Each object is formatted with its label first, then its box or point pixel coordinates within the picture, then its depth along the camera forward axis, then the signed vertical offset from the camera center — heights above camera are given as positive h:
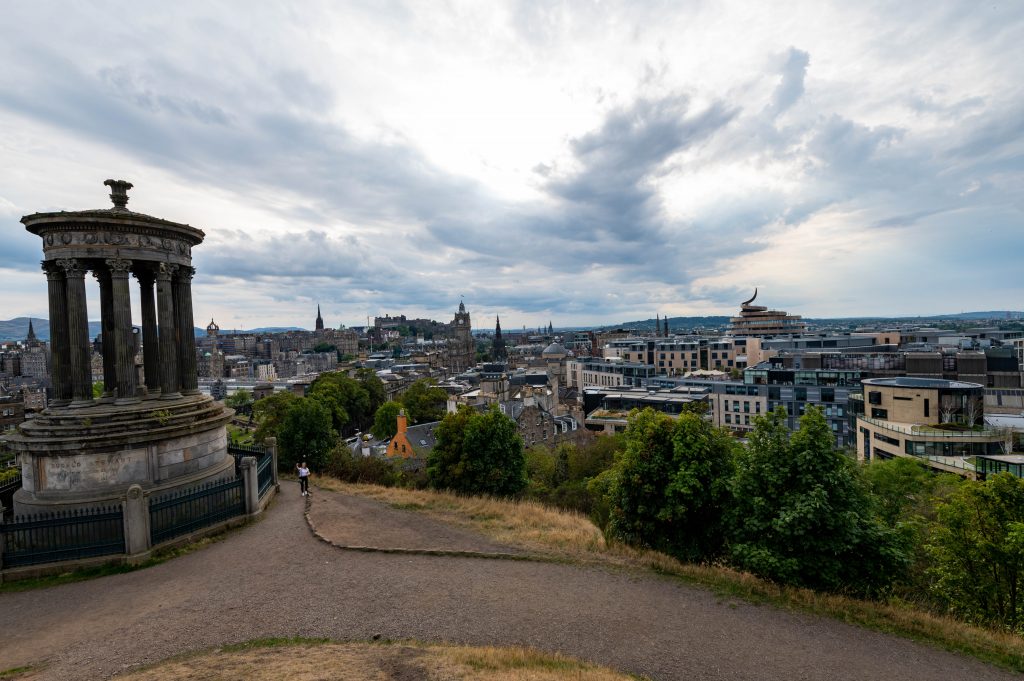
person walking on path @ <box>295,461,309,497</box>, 19.97 -5.22
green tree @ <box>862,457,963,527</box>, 24.42 -8.92
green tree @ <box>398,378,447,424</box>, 69.94 -8.85
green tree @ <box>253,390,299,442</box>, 42.47 -7.00
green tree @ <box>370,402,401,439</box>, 65.81 -10.27
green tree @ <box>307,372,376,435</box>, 67.51 -7.73
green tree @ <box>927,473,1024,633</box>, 15.26 -7.47
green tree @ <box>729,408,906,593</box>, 11.72 -4.64
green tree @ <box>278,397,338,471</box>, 31.22 -5.65
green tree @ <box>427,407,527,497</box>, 29.11 -6.96
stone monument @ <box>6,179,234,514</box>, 14.98 -1.09
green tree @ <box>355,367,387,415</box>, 82.59 -7.95
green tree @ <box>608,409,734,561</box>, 13.82 -4.38
